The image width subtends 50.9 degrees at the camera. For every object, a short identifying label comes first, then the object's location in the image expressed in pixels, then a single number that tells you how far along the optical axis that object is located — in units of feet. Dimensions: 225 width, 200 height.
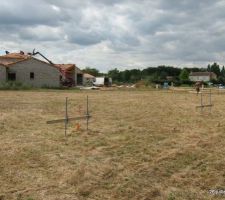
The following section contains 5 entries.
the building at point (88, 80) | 158.28
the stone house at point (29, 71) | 110.04
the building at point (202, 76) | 305.72
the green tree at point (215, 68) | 338.29
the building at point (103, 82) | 156.90
